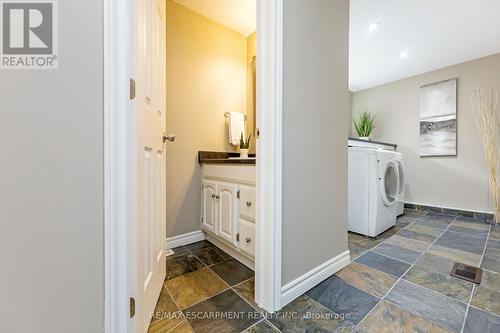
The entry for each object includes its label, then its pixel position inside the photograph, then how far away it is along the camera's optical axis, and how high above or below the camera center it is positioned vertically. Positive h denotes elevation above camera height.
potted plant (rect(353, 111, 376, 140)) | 3.59 +0.69
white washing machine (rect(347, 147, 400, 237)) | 1.98 -0.29
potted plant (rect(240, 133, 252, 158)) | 2.13 +0.16
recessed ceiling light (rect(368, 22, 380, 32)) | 2.13 +1.49
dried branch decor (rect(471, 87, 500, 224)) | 2.56 +0.36
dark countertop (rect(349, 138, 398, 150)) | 3.37 +0.33
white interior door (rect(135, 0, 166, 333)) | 0.77 +0.02
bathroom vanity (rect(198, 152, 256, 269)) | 1.38 -0.34
